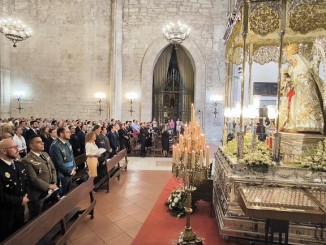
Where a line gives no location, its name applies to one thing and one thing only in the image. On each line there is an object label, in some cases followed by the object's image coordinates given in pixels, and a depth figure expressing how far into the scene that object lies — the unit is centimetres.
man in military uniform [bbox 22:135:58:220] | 387
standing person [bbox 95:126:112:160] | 722
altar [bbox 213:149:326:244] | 357
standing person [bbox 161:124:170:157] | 1127
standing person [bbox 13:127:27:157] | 687
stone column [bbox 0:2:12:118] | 1399
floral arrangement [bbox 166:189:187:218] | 509
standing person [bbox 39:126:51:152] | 708
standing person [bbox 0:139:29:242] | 301
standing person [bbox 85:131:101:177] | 598
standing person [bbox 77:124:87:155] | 831
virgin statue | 507
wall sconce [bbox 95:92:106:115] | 1438
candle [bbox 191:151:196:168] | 371
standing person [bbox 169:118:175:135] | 1424
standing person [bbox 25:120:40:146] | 800
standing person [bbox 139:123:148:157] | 1111
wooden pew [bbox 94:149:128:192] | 638
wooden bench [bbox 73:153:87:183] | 649
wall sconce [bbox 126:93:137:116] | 1479
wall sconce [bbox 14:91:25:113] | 1479
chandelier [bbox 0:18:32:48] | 967
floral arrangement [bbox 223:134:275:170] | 416
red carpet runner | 414
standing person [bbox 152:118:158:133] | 1339
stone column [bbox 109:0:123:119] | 1414
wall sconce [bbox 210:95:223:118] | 1481
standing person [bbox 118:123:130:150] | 1061
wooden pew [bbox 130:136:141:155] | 1184
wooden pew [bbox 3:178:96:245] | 258
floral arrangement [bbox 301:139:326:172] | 409
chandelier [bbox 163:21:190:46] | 1181
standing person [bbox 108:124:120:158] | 859
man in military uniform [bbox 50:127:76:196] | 481
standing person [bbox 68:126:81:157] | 790
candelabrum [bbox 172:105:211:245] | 373
